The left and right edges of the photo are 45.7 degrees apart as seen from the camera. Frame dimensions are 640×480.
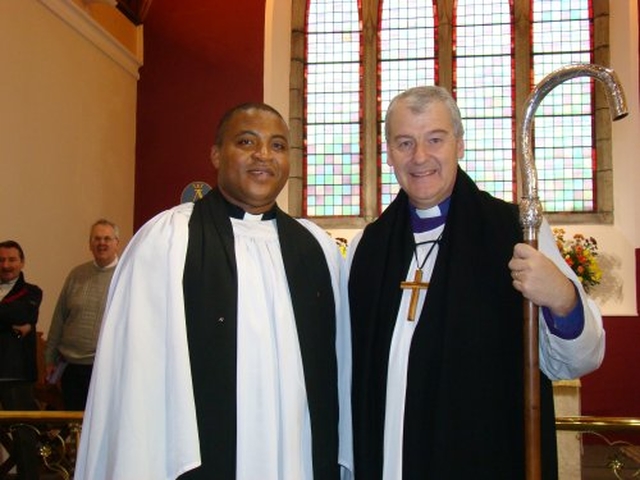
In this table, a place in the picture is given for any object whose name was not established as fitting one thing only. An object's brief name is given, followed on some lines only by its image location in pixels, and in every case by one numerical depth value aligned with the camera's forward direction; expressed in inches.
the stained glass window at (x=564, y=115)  373.4
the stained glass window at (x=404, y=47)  396.5
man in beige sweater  222.5
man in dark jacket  206.2
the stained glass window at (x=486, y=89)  382.6
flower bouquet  291.6
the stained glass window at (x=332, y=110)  394.3
